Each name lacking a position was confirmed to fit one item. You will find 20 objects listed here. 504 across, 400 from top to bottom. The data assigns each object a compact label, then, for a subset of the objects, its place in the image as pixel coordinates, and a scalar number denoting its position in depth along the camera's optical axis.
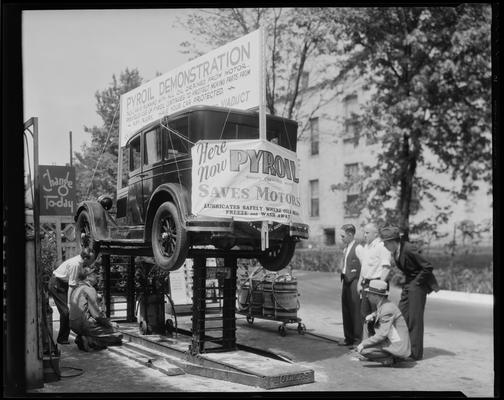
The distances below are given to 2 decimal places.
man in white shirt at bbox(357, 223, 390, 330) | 8.91
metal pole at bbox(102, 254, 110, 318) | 11.77
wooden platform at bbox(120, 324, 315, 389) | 7.20
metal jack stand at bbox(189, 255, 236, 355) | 8.40
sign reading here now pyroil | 7.61
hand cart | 10.82
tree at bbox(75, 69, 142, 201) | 11.74
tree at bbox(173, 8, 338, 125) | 18.75
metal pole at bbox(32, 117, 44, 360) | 6.82
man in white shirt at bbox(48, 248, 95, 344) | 9.49
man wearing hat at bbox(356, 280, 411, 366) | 8.18
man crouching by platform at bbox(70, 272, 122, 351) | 9.24
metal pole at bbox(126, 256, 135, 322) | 11.80
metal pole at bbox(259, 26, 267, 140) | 7.57
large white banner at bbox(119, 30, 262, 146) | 7.72
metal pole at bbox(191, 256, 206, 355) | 8.38
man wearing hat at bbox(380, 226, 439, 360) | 8.73
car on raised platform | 7.79
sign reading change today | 10.27
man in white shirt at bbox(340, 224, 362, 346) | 9.58
